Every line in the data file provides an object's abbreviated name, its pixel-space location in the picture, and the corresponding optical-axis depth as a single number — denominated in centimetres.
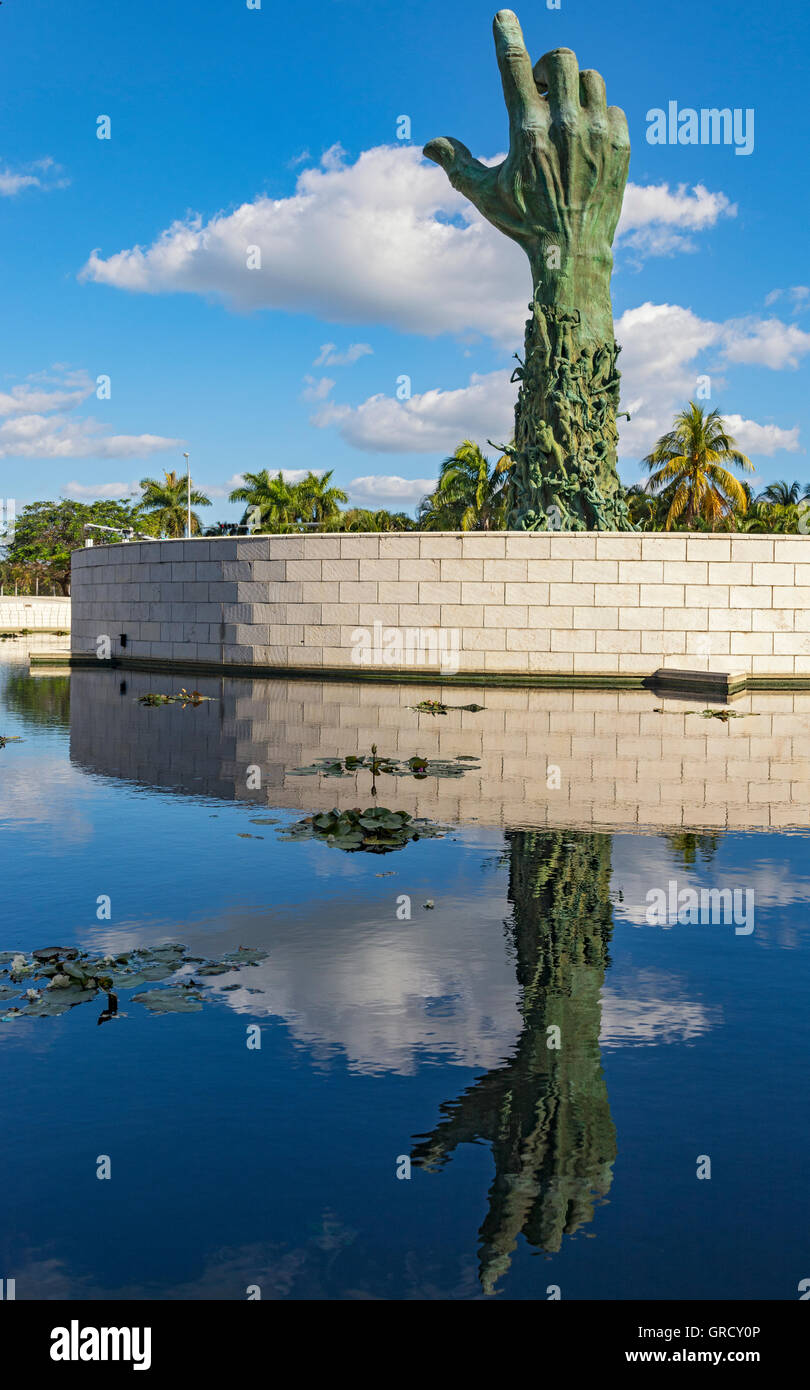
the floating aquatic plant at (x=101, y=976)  516
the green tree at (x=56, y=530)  9188
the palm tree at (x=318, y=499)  6222
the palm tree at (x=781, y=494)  8669
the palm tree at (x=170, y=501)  7644
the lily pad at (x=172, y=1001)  513
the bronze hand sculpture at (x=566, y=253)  2500
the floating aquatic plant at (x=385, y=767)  1163
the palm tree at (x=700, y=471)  5053
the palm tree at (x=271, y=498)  5991
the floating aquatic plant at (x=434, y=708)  1784
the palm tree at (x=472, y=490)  5312
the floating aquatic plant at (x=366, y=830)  870
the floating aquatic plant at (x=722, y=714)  1745
